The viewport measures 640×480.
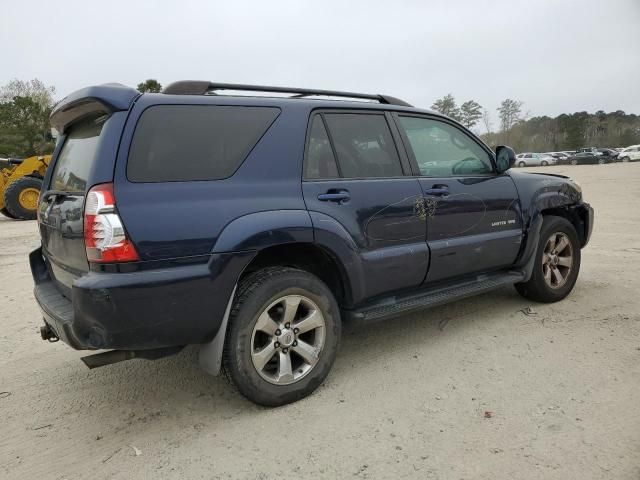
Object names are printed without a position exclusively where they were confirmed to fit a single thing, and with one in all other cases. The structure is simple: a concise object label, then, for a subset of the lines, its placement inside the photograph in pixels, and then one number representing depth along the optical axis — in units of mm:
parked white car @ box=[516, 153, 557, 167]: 52938
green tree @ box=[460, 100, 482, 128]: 90562
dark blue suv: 2416
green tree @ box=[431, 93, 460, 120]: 87875
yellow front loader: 13625
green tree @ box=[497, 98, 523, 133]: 92312
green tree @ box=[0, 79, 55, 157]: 39625
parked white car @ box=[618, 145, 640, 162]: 46906
